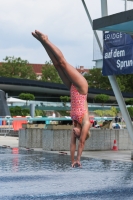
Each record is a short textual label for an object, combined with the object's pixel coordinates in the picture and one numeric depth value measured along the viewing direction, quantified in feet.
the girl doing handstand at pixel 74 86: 22.31
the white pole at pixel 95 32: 56.75
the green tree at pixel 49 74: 410.72
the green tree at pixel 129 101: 240.32
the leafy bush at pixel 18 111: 189.47
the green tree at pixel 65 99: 263.37
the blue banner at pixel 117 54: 52.90
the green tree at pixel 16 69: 409.08
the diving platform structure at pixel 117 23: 29.76
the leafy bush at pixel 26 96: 235.58
